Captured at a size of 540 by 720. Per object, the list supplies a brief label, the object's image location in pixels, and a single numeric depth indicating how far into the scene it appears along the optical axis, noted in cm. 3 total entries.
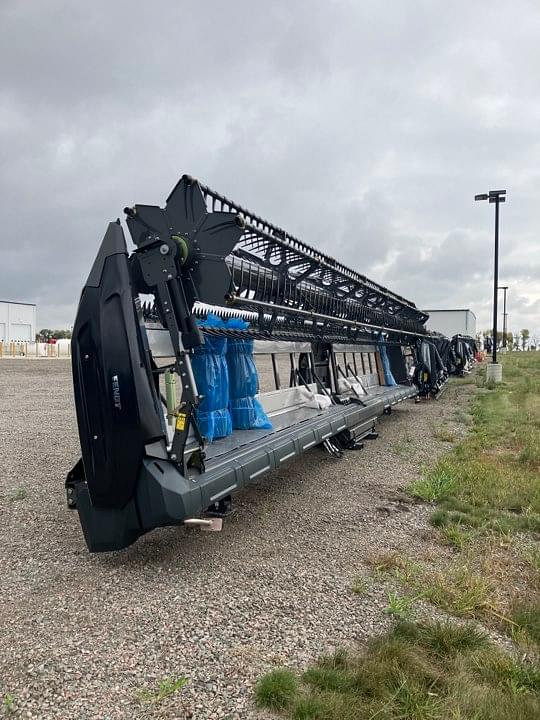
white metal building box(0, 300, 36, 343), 6850
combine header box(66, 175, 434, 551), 372
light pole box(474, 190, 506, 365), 2288
